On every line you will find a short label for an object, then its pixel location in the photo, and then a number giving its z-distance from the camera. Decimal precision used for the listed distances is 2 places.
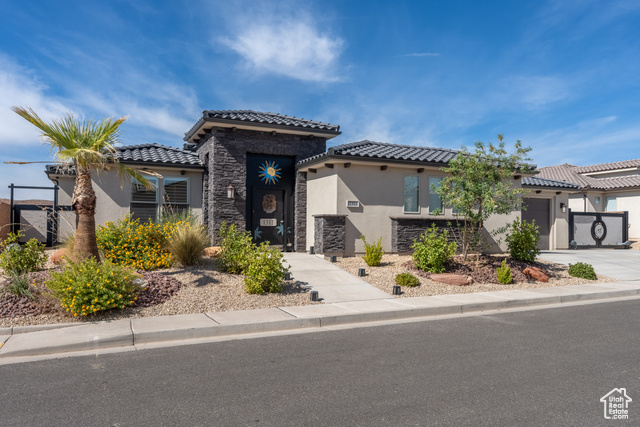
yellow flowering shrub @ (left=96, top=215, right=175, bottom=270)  10.66
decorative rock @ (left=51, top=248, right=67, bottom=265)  10.98
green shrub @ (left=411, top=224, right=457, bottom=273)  12.27
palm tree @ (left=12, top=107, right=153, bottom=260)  8.83
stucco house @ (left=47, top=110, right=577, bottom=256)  14.66
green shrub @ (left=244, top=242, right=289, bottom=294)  9.52
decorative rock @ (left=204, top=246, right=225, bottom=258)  12.54
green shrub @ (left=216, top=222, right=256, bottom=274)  10.90
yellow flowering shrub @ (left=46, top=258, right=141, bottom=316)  7.53
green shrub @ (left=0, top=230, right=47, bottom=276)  9.23
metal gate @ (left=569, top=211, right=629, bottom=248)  21.38
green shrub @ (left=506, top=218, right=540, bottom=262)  13.83
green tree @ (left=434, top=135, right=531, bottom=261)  12.38
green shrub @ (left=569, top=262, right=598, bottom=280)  13.23
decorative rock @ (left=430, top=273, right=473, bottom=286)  11.62
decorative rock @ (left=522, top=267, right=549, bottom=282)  12.55
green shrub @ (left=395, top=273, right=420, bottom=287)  11.11
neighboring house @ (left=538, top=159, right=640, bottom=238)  25.70
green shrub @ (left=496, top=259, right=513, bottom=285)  12.06
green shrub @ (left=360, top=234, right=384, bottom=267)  13.11
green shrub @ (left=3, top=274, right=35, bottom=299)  8.11
